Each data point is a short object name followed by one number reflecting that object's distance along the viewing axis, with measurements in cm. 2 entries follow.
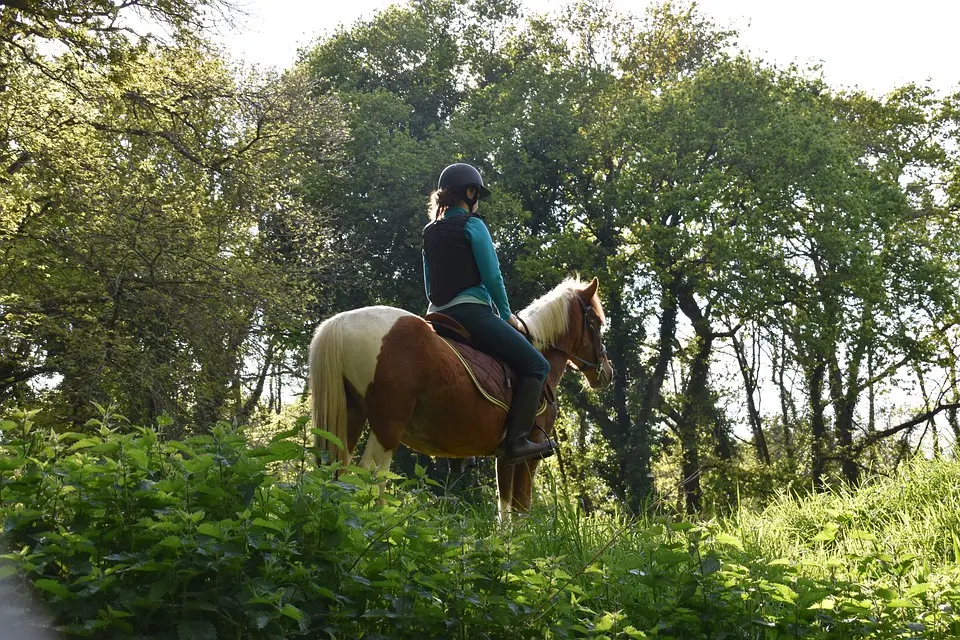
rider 729
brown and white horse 646
